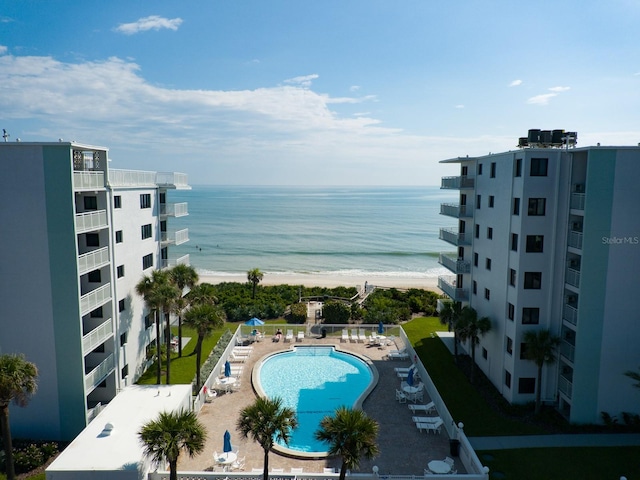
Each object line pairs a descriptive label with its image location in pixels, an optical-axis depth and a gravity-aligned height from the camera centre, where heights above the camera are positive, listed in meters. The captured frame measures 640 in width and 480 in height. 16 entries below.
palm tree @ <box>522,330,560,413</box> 23.19 -8.16
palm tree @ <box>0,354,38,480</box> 15.51 -6.87
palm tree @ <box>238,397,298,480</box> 15.25 -7.97
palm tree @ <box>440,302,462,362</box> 30.91 -8.77
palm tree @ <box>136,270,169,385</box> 26.02 -6.24
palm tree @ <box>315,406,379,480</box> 14.77 -8.18
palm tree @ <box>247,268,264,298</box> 49.91 -10.20
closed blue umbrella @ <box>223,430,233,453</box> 19.61 -11.10
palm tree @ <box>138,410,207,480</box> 14.89 -8.32
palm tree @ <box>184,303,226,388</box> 26.55 -7.90
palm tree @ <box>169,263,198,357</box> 30.98 -6.27
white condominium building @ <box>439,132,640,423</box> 22.03 -4.46
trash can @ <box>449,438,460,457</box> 20.72 -11.82
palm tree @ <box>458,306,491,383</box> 27.64 -8.56
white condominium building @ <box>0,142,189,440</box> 20.53 -4.33
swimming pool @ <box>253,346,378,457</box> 23.58 -12.75
